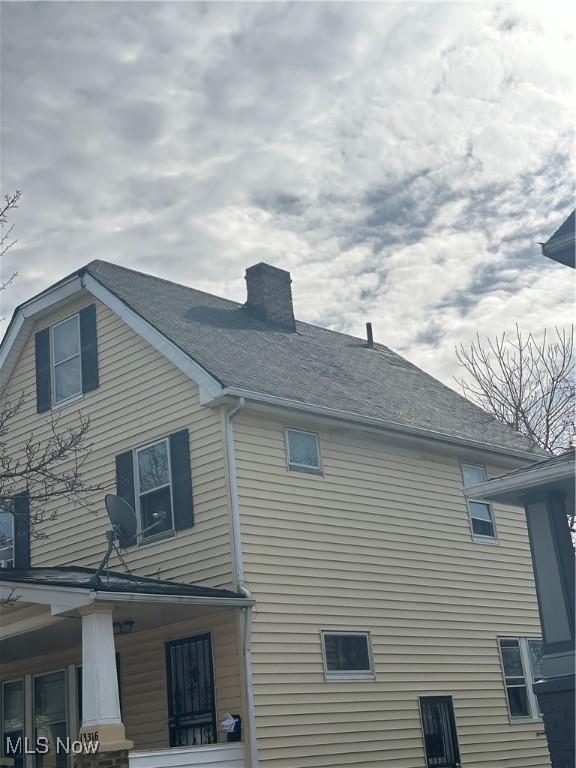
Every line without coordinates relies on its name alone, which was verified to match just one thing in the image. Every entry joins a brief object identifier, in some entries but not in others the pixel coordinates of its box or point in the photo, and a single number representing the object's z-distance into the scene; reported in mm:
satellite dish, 14422
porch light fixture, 13539
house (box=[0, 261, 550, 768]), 13742
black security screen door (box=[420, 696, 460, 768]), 15920
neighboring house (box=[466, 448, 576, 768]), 10992
